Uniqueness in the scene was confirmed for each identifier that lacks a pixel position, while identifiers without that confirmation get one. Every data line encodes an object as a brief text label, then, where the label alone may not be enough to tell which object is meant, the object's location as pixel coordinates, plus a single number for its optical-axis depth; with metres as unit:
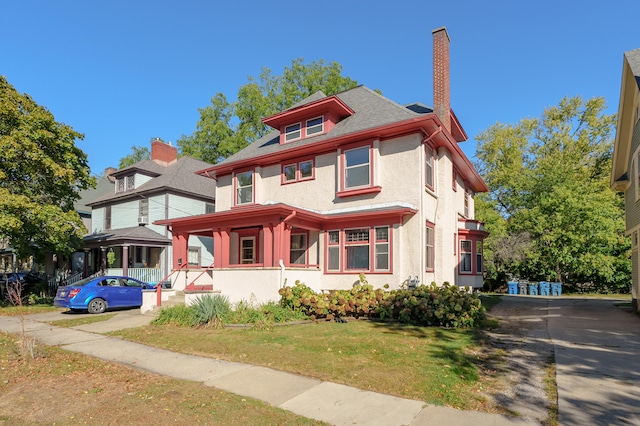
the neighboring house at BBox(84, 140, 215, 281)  24.30
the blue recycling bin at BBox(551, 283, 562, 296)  24.37
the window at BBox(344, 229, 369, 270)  14.17
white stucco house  13.53
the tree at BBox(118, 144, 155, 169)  49.28
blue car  14.89
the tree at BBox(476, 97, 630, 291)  24.52
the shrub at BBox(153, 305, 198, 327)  11.10
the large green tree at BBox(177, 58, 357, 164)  35.47
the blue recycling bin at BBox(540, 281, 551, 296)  24.61
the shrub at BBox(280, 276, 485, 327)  10.45
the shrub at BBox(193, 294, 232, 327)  10.88
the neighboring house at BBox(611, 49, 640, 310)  13.81
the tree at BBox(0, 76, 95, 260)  16.34
